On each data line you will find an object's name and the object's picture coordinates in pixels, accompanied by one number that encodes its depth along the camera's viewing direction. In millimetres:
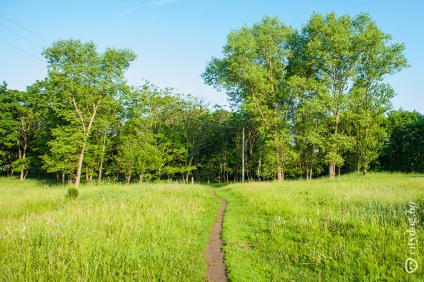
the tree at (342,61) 27141
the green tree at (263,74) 28750
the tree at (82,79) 31734
